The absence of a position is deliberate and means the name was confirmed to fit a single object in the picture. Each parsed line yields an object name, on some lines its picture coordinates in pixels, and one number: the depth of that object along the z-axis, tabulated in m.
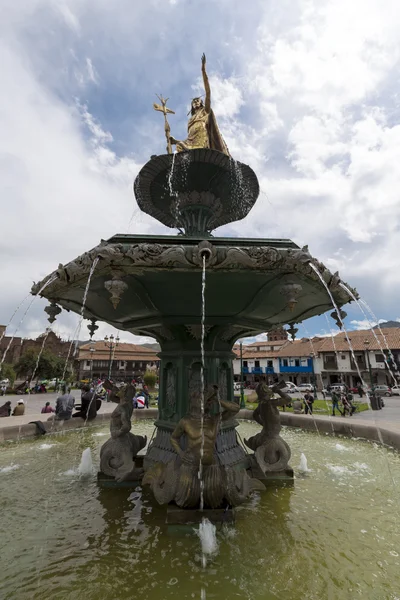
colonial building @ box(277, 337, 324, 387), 45.47
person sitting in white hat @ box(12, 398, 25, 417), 11.70
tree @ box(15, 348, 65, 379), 43.20
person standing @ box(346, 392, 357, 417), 13.48
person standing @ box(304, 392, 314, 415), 12.31
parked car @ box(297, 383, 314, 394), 38.80
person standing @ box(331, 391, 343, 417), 13.46
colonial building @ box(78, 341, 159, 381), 54.22
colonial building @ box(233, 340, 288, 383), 49.44
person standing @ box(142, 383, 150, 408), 16.64
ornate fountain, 3.49
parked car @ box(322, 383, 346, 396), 30.85
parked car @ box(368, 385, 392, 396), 32.37
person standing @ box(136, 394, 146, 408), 16.38
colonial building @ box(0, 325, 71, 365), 60.57
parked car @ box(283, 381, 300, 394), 34.25
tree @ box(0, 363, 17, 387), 38.34
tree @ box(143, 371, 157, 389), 33.78
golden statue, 6.20
